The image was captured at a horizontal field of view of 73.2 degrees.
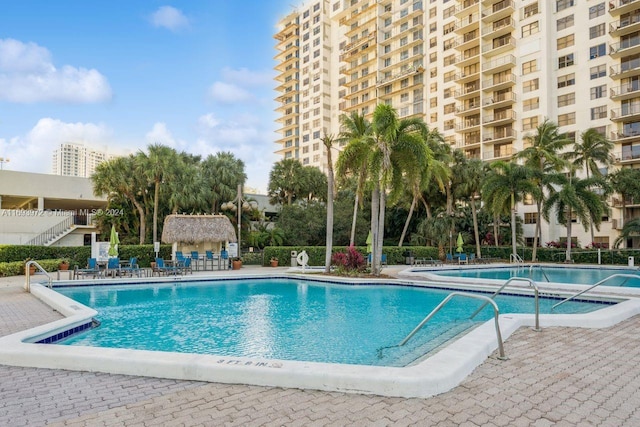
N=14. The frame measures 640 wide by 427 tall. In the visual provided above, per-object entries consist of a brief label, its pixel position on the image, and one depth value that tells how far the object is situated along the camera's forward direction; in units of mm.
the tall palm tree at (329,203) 21422
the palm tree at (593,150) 36062
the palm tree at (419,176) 19062
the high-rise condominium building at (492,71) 41438
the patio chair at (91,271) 18438
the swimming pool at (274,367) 4605
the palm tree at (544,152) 34031
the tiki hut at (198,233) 26417
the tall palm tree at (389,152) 18781
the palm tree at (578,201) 31042
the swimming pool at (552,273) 21328
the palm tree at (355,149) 19281
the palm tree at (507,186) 32094
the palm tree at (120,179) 30344
